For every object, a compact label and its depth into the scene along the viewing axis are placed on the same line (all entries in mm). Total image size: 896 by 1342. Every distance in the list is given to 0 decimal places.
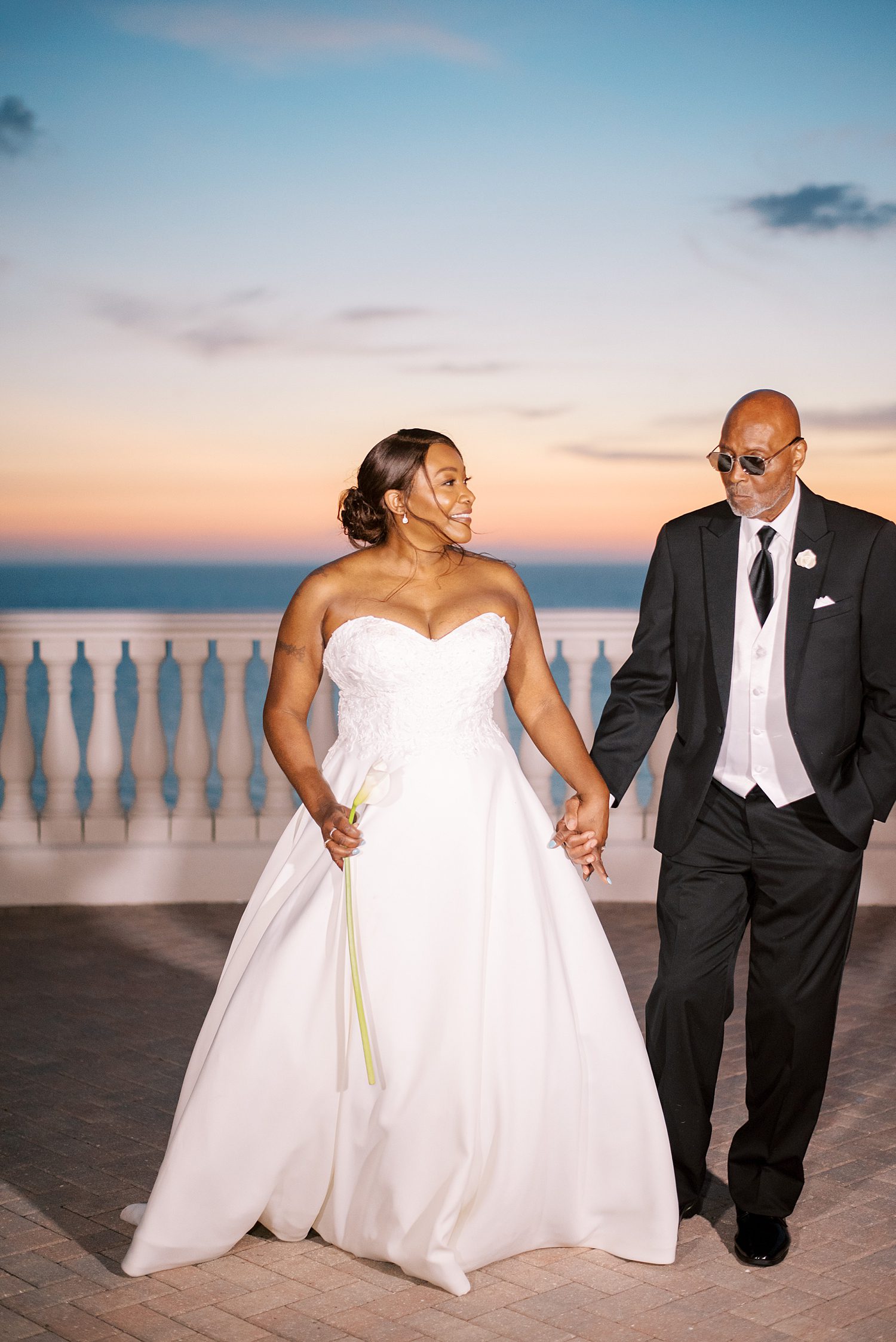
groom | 3934
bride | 3832
